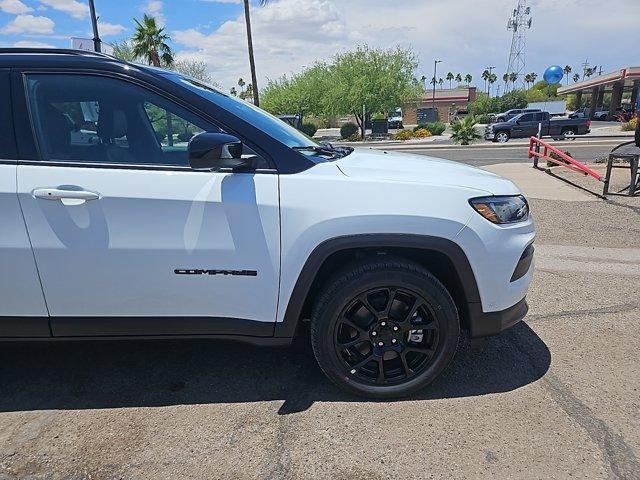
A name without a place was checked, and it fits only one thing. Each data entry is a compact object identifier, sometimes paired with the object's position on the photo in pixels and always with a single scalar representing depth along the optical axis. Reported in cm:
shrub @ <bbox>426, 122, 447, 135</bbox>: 4069
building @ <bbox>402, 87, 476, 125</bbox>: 7412
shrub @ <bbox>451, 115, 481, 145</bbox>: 2547
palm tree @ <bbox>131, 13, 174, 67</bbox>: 3072
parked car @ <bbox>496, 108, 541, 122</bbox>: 3117
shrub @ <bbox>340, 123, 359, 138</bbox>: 3925
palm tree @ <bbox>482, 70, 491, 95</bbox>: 10288
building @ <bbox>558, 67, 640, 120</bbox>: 3967
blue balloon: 4916
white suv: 226
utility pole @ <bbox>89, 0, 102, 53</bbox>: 886
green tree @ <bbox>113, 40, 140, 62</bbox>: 2869
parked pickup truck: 2616
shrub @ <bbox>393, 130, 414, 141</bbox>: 3438
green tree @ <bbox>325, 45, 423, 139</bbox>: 3759
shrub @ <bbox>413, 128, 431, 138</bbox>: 3653
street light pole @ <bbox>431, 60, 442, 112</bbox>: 7215
